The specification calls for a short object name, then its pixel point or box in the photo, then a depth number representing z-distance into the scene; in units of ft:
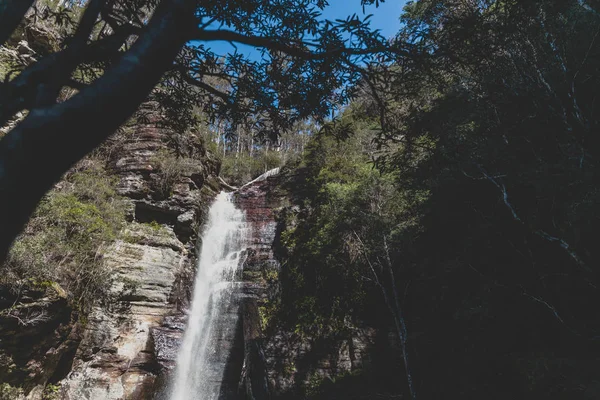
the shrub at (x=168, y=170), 43.83
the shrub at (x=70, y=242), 24.34
